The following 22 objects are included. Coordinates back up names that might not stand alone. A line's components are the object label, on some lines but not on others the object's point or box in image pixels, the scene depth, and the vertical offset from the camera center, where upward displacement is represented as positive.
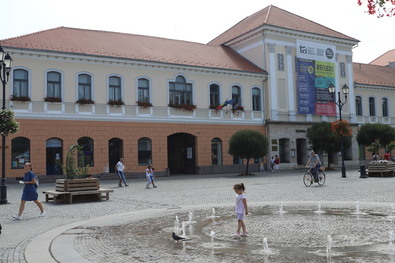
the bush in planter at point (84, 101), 31.03 +4.26
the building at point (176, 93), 29.97 +5.39
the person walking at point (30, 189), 12.70 -0.83
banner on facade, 42.31 +7.79
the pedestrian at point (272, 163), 39.38 -0.78
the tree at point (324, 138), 36.94 +1.35
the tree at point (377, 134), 42.66 +1.87
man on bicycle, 21.94 -0.57
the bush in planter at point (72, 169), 17.23 -0.37
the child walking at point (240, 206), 8.93 -1.05
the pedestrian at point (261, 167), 38.72 -1.06
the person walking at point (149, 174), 23.44 -0.86
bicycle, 21.98 -1.24
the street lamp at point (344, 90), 27.84 +4.20
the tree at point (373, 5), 5.88 +2.02
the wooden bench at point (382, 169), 27.78 -1.10
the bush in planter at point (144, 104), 33.69 +4.27
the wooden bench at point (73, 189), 16.78 -1.16
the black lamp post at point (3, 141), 16.94 +0.84
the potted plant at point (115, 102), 32.44 +4.32
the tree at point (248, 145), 32.72 +0.85
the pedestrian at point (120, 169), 25.41 -0.60
